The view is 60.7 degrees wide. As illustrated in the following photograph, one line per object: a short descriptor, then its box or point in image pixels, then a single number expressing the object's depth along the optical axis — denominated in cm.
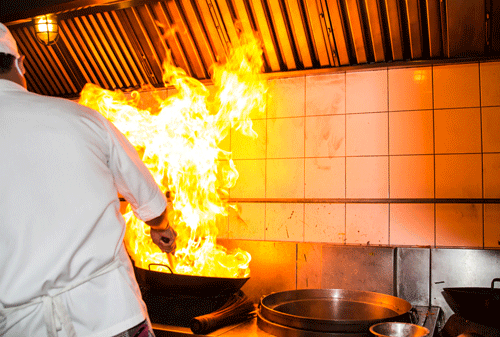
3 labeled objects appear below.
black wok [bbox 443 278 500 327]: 153
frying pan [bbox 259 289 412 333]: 186
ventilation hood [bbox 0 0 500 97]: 213
